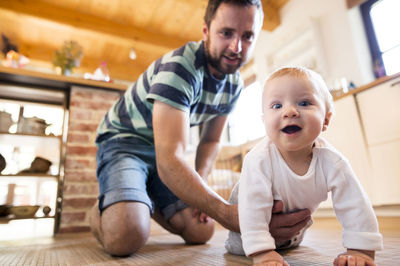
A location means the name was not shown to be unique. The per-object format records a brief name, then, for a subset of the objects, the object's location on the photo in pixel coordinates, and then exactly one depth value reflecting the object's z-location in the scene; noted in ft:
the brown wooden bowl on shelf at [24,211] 5.26
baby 1.63
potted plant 7.14
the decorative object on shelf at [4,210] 5.20
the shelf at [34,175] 5.55
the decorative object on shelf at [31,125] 5.94
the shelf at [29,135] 5.72
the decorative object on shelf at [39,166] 5.74
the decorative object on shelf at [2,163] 5.41
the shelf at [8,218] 5.13
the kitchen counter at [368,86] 5.53
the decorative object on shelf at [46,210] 5.58
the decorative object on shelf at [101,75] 7.09
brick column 5.71
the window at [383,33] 7.45
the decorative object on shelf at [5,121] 5.74
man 2.56
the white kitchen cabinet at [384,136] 5.50
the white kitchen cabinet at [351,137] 6.02
